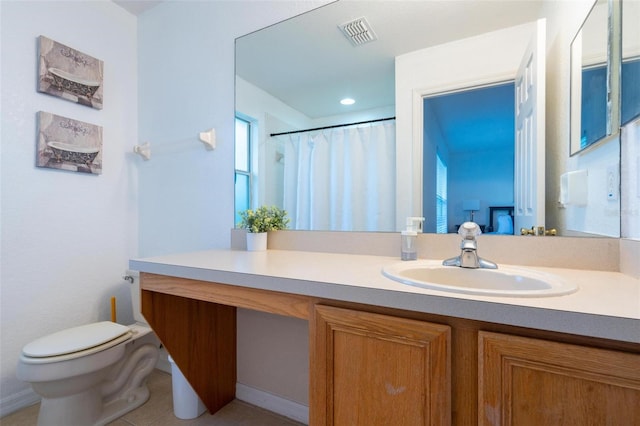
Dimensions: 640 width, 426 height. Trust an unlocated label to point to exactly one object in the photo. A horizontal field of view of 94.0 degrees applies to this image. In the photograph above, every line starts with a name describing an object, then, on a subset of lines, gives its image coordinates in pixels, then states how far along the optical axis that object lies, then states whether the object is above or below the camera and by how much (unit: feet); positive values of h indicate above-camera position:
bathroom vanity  1.78 -0.94
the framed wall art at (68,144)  5.40 +1.30
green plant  5.02 -0.11
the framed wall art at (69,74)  5.40 +2.67
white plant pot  4.94 -0.47
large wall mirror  3.73 +1.51
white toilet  4.06 -2.38
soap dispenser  3.86 -0.40
